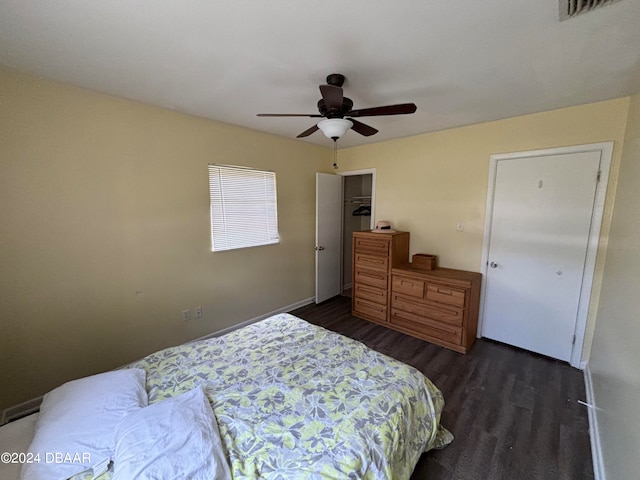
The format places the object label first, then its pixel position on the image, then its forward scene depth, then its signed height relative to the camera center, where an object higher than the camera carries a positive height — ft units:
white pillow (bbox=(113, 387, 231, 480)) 2.99 -2.97
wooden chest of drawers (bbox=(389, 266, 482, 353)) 8.94 -3.41
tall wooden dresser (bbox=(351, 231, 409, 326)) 10.77 -2.46
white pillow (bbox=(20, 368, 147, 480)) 3.18 -3.00
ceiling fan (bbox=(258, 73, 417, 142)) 5.16 +2.15
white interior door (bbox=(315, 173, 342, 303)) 12.82 -1.23
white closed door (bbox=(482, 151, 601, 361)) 7.91 -1.14
